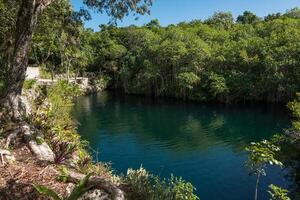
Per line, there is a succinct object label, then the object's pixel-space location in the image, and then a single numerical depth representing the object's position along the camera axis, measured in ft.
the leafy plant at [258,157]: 19.27
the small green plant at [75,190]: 12.26
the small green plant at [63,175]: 14.52
